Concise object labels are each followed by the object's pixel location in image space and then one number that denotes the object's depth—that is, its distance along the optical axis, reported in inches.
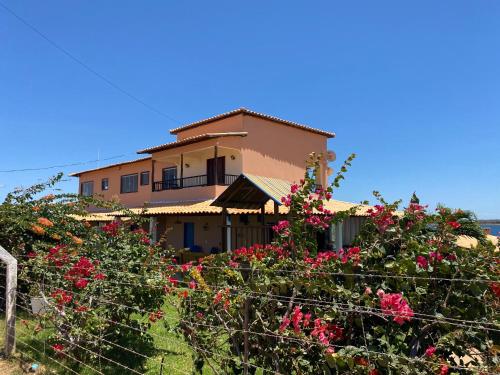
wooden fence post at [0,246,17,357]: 198.4
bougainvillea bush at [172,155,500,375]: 97.7
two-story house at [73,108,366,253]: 814.5
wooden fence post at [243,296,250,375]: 119.7
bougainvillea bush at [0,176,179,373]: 187.3
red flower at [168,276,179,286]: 179.7
